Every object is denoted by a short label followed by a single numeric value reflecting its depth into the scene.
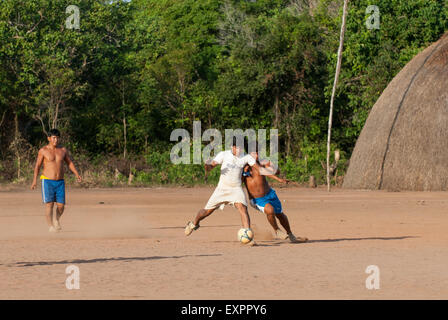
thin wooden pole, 28.30
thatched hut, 27.50
